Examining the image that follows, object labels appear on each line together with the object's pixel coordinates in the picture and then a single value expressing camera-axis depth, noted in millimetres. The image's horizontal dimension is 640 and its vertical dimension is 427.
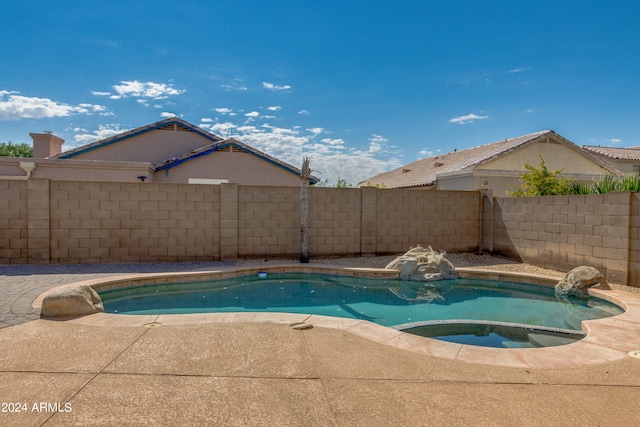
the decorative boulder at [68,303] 5469
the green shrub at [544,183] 11781
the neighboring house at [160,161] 15445
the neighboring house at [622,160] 25672
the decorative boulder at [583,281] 8070
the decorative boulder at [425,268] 9703
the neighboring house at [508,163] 18875
